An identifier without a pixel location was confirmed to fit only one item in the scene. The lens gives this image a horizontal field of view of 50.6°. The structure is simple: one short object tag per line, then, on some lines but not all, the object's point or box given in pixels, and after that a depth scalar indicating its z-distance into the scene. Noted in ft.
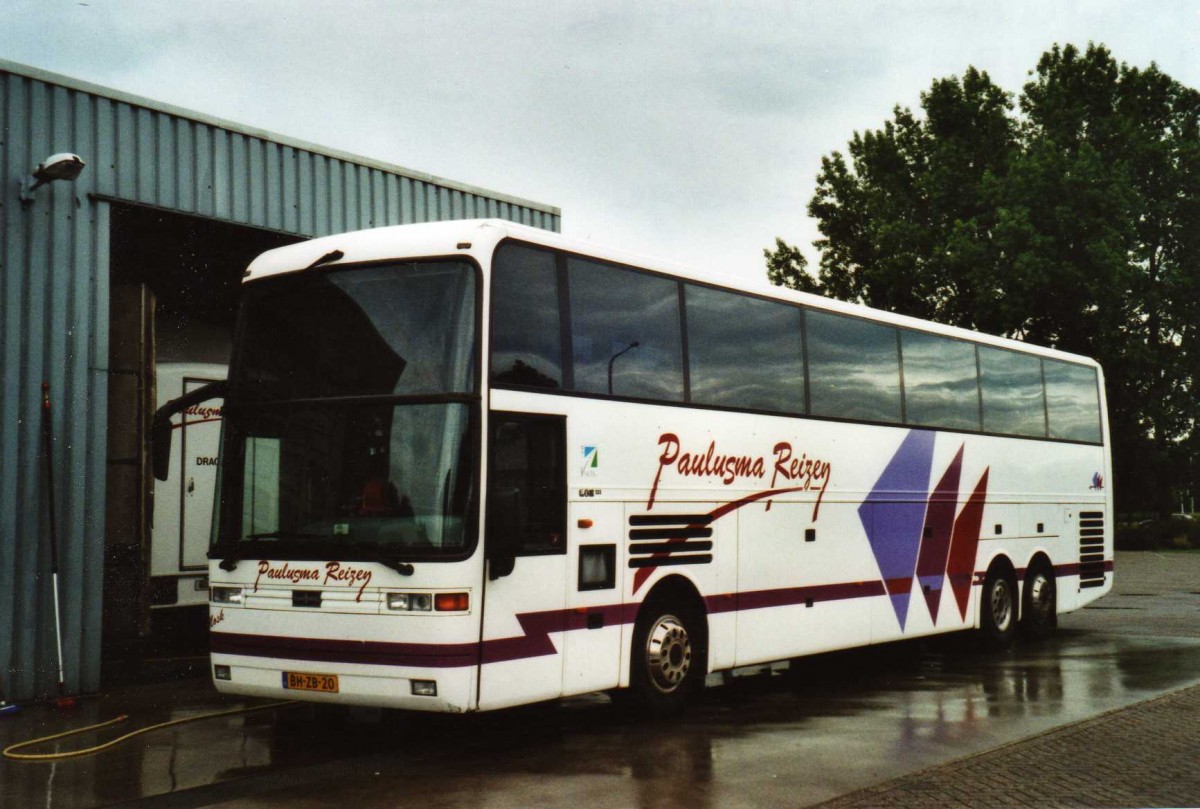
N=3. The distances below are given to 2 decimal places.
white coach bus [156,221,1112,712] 27.63
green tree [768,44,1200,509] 120.78
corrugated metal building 36.96
